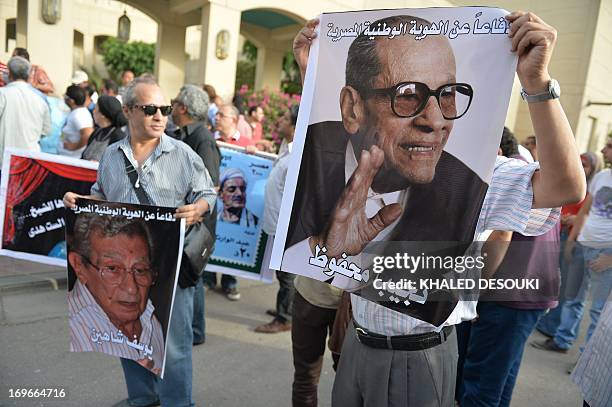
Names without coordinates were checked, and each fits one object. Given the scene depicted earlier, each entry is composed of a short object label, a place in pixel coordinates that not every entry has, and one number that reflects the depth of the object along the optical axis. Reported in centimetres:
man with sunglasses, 246
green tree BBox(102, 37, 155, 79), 2594
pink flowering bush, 964
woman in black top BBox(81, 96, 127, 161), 422
